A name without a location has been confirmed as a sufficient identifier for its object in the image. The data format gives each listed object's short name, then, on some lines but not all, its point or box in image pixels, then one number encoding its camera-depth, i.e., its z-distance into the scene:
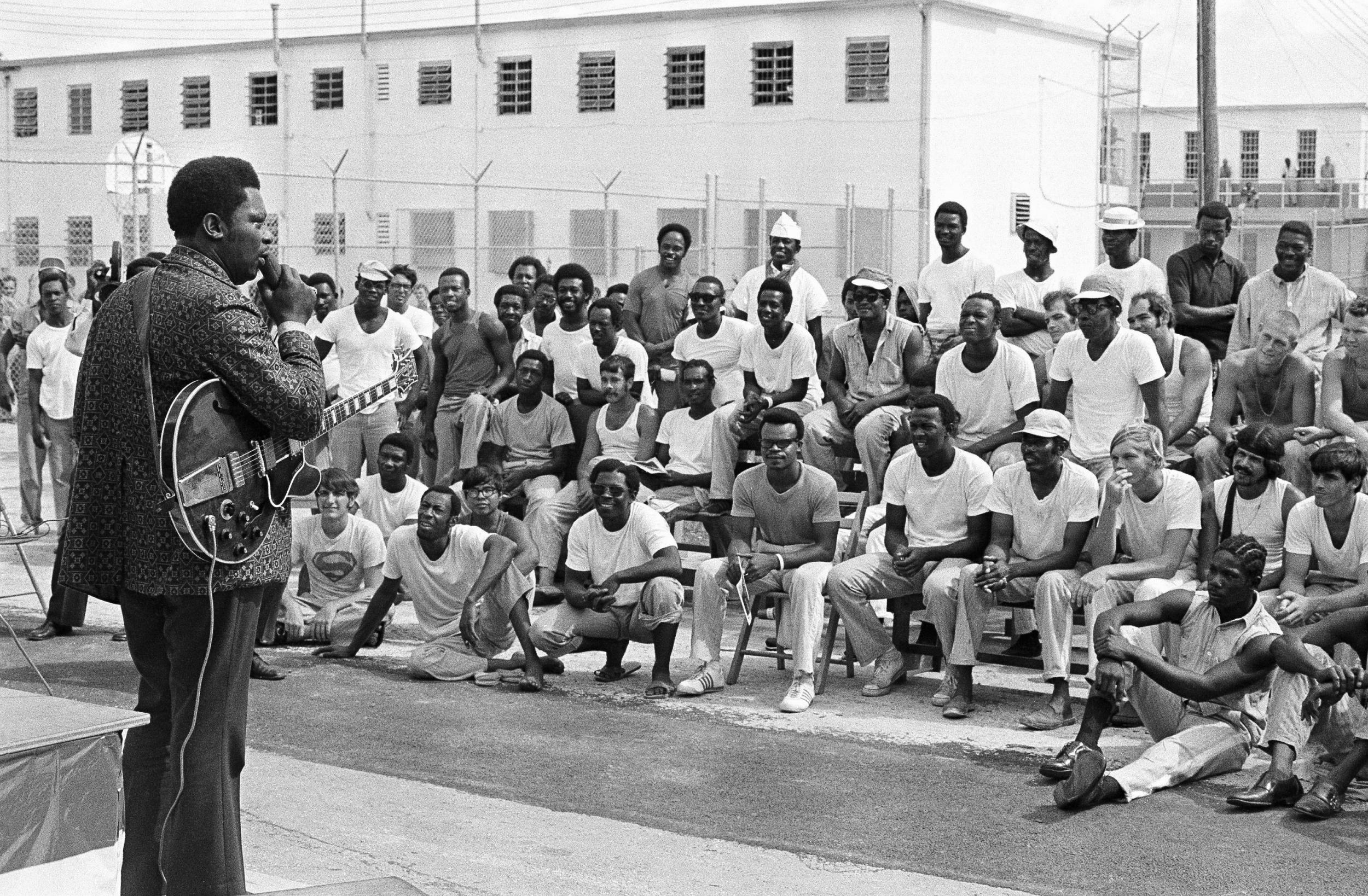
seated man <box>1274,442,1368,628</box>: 7.59
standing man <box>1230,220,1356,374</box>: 10.53
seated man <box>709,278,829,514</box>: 10.98
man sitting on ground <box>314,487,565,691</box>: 9.19
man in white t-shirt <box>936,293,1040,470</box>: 9.72
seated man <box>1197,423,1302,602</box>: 8.26
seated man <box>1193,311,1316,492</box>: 9.59
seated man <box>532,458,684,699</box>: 8.98
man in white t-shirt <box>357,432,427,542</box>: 10.61
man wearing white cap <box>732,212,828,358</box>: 12.19
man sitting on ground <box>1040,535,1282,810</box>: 6.95
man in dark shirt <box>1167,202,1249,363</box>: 11.42
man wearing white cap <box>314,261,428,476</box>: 12.42
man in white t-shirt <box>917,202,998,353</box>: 11.41
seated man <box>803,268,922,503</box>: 10.71
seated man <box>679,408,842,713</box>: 8.85
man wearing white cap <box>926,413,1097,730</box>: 8.25
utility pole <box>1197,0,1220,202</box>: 19.06
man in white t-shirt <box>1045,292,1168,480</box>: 9.53
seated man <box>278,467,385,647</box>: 9.94
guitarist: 4.09
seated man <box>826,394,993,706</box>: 8.83
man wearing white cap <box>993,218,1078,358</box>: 11.05
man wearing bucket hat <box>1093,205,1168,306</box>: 10.91
